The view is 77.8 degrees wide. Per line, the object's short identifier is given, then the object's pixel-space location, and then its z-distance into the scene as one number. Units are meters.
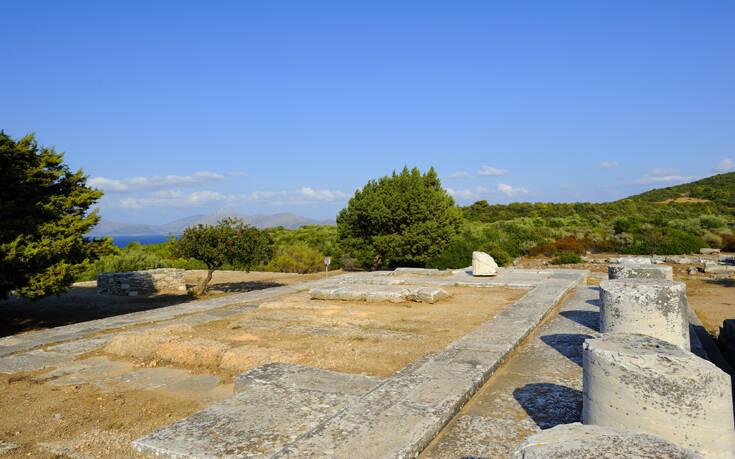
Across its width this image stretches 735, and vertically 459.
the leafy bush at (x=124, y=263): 17.77
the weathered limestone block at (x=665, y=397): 2.63
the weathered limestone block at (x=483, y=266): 12.77
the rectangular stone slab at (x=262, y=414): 2.99
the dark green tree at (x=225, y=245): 11.76
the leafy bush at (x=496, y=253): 18.52
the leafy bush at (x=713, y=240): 24.47
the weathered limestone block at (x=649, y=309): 4.91
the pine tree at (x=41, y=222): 7.93
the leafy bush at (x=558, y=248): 22.86
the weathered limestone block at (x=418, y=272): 13.92
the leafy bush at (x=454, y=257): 18.16
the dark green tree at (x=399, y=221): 17.59
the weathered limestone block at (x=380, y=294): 9.38
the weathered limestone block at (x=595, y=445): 1.86
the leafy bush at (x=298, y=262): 20.97
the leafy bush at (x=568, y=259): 19.50
